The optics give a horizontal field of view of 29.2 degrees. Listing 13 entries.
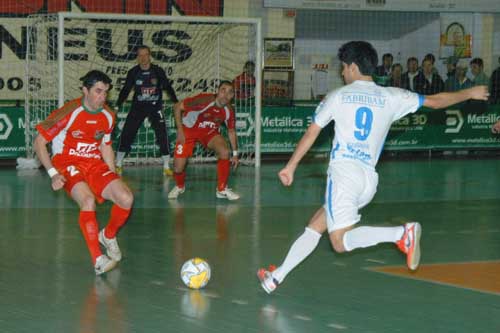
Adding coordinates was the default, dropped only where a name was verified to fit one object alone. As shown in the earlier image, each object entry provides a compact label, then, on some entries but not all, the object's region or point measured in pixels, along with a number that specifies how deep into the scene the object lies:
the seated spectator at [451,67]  21.27
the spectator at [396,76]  20.78
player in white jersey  6.79
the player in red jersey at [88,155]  8.44
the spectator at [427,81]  21.17
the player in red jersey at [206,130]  13.65
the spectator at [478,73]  20.62
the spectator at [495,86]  22.36
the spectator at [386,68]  21.20
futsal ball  7.56
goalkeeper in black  17.14
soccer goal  18.92
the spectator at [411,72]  21.12
